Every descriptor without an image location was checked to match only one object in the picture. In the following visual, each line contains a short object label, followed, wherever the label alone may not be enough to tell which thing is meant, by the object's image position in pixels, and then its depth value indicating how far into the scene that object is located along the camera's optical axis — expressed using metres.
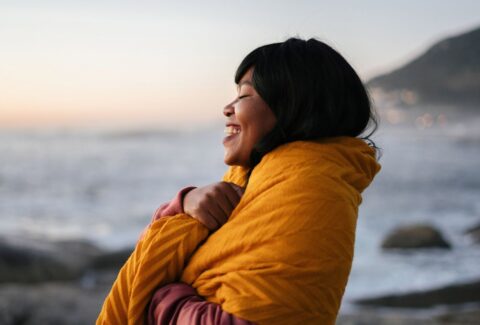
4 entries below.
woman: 1.46
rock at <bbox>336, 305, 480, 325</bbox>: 5.30
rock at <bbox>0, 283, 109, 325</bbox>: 4.86
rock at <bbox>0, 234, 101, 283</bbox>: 7.73
